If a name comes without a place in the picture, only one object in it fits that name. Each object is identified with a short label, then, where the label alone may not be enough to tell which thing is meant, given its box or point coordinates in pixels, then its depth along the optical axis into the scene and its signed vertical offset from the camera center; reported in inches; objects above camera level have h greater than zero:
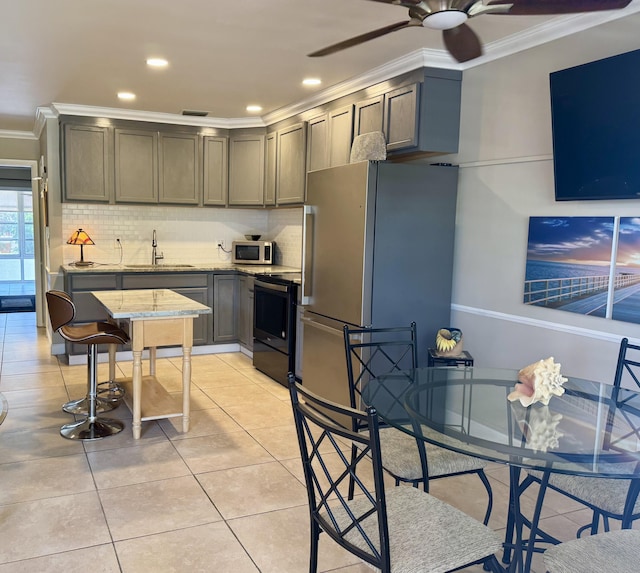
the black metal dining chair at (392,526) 60.4 -34.9
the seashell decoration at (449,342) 134.5 -24.6
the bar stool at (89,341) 137.9 -27.3
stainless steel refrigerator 137.6 -3.2
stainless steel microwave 249.0 -7.4
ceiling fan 71.7 +30.8
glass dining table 62.6 -23.7
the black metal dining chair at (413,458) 87.0 -34.7
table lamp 219.9 -3.7
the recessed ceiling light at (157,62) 152.7 +47.3
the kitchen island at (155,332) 134.6 -24.3
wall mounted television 101.5 +22.2
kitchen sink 224.7 -14.0
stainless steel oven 188.2 -32.2
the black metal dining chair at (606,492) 74.8 -35.3
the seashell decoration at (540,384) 77.1 -19.6
